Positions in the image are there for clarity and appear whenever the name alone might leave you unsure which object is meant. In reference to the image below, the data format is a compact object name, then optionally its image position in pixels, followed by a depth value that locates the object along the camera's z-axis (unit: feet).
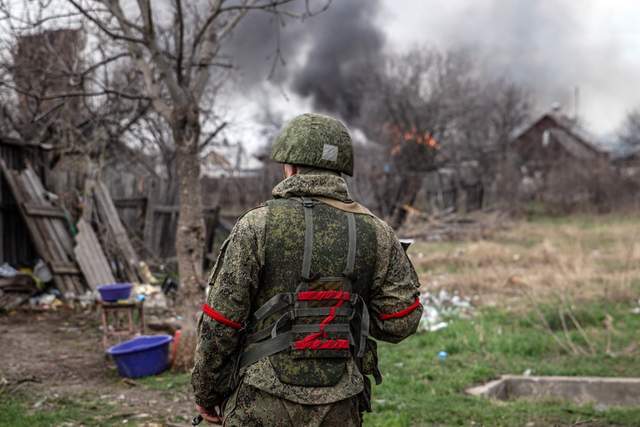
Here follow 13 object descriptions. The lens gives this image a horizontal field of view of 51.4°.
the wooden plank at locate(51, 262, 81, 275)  30.09
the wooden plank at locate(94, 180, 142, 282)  32.89
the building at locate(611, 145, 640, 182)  82.12
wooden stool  22.41
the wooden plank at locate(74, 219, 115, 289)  30.71
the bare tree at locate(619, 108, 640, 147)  143.95
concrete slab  19.69
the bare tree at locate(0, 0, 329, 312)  21.03
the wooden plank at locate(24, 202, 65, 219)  30.07
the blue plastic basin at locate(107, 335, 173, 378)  19.65
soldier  8.26
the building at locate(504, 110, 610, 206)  82.23
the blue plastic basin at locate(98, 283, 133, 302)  22.80
